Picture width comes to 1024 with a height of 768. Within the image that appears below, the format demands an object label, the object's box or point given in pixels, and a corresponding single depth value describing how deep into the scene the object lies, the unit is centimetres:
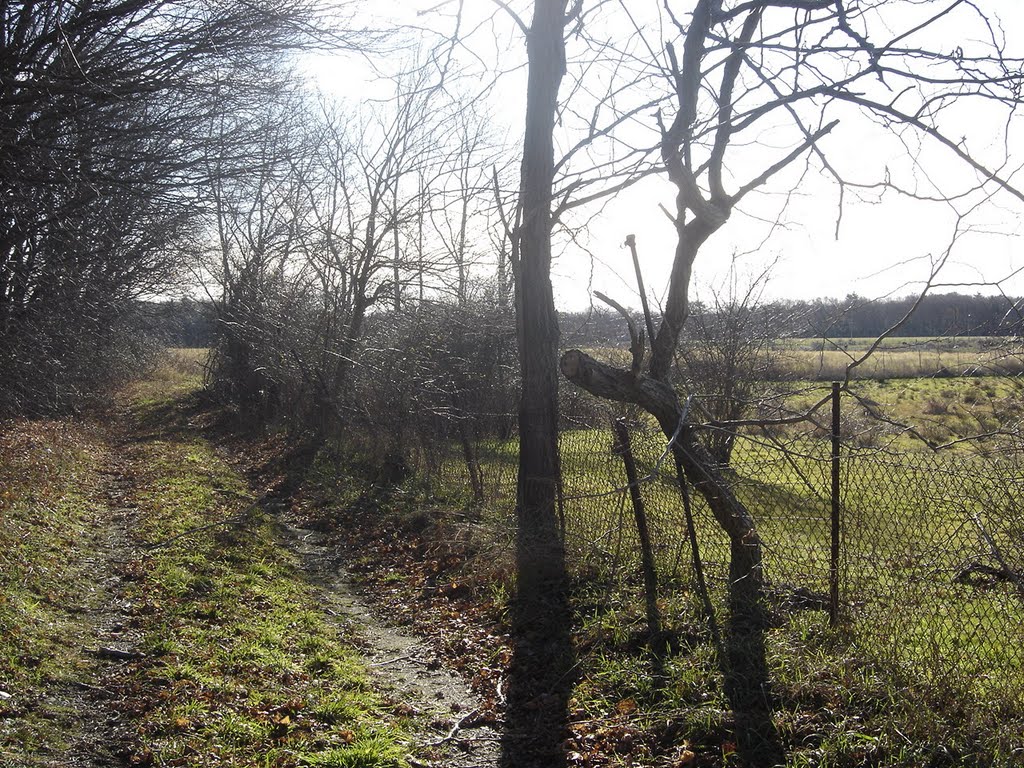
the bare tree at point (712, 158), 621
